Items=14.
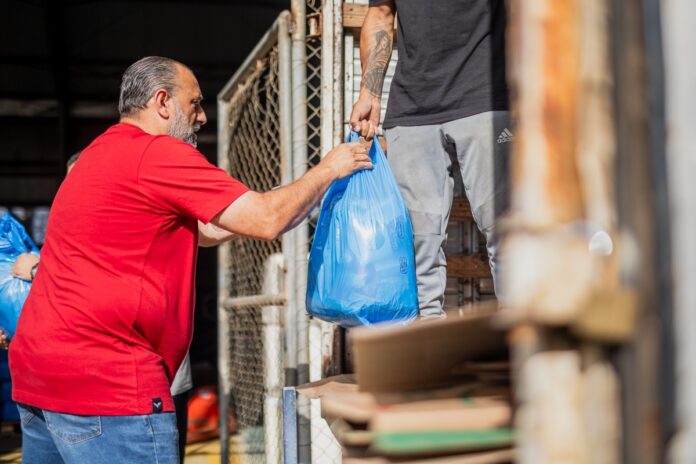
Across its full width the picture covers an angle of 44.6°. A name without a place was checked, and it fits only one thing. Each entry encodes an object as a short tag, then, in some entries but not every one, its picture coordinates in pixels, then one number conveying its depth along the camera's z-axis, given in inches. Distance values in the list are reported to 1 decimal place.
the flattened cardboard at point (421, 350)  67.0
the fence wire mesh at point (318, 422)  161.3
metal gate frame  161.6
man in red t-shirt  105.3
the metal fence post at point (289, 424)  126.7
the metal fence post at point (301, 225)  159.0
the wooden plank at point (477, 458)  62.9
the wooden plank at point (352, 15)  160.6
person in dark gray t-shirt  112.4
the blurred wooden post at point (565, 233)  52.0
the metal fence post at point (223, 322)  216.8
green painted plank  62.5
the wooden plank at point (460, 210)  153.9
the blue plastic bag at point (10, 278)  153.9
